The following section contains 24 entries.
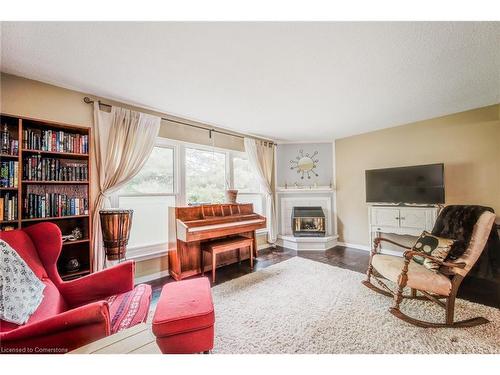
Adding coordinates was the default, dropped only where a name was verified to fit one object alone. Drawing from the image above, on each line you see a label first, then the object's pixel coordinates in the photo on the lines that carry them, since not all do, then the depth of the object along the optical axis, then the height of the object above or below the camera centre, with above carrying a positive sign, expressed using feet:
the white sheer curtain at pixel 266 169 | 13.78 +1.57
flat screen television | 10.34 +0.20
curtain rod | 7.93 +3.63
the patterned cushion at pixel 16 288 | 3.35 -1.70
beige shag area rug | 5.05 -3.90
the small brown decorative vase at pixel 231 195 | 11.89 -0.21
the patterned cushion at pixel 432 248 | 6.37 -1.98
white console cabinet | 10.39 -1.72
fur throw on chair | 6.51 -1.69
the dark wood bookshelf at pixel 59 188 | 6.01 +0.23
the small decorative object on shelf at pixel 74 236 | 6.99 -1.44
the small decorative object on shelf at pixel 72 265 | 6.79 -2.38
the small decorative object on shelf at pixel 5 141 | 5.90 +1.60
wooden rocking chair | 5.72 -2.64
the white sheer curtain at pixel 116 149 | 7.86 +1.86
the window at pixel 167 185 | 9.29 +0.38
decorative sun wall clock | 15.69 +2.00
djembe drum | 7.43 -1.39
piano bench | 9.34 -2.58
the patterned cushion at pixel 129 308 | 4.12 -2.57
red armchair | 3.14 -2.19
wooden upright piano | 9.23 -1.81
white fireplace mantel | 14.98 -1.03
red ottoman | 4.19 -2.76
